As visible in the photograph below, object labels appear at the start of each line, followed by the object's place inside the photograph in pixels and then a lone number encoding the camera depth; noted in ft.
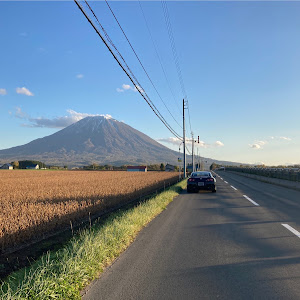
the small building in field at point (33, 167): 415.03
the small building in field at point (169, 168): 383.49
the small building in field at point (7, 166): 379.61
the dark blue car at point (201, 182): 58.70
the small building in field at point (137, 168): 346.21
